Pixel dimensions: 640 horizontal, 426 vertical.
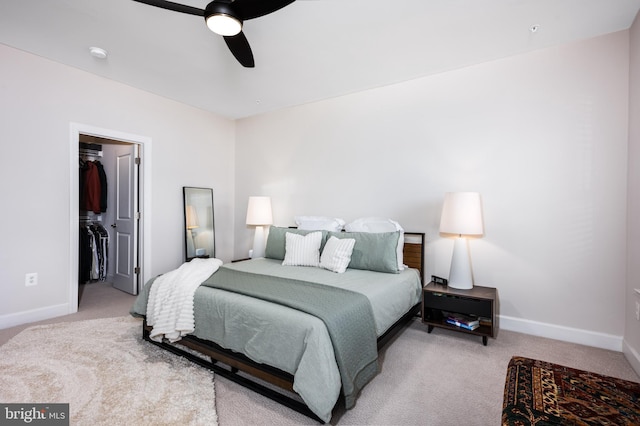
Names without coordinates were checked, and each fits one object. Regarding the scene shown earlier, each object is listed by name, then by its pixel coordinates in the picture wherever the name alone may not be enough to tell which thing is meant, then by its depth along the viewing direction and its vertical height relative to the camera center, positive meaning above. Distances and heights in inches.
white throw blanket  92.2 -29.2
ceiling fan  73.5 +49.0
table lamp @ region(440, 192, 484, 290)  114.1 -5.1
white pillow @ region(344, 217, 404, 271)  127.7 -7.0
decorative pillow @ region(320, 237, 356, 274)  122.0 -17.6
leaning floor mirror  182.9 -8.0
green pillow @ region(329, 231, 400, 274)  119.6 -16.4
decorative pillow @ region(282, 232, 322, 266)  132.0 -17.2
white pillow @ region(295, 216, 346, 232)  151.4 -6.2
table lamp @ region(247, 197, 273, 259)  176.9 -2.2
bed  69.0 -29.6
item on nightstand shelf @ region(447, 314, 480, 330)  111.2 -40.7
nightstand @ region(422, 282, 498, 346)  107.3 -34.3
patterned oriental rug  42.9 -28.5
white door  166.6 -6.4
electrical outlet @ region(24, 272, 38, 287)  126.6 -29.0
